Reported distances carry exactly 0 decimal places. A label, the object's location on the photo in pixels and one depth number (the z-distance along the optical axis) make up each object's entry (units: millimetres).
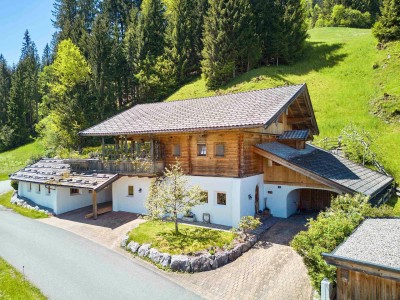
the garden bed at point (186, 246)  13164
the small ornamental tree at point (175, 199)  16141
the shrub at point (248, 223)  15374
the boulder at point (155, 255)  13836
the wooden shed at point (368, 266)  7445
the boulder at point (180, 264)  12992
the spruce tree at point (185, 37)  53938
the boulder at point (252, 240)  15341
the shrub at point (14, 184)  29672
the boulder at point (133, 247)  15070
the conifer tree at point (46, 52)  107000
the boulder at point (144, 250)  14531
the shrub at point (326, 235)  9555
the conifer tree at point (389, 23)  42312
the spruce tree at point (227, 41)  48125
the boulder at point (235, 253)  13873
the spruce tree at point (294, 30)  50188
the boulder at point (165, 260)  13402
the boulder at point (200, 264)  12969
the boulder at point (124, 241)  15744
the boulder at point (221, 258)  13359
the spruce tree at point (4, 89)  69344
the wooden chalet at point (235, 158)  17500
